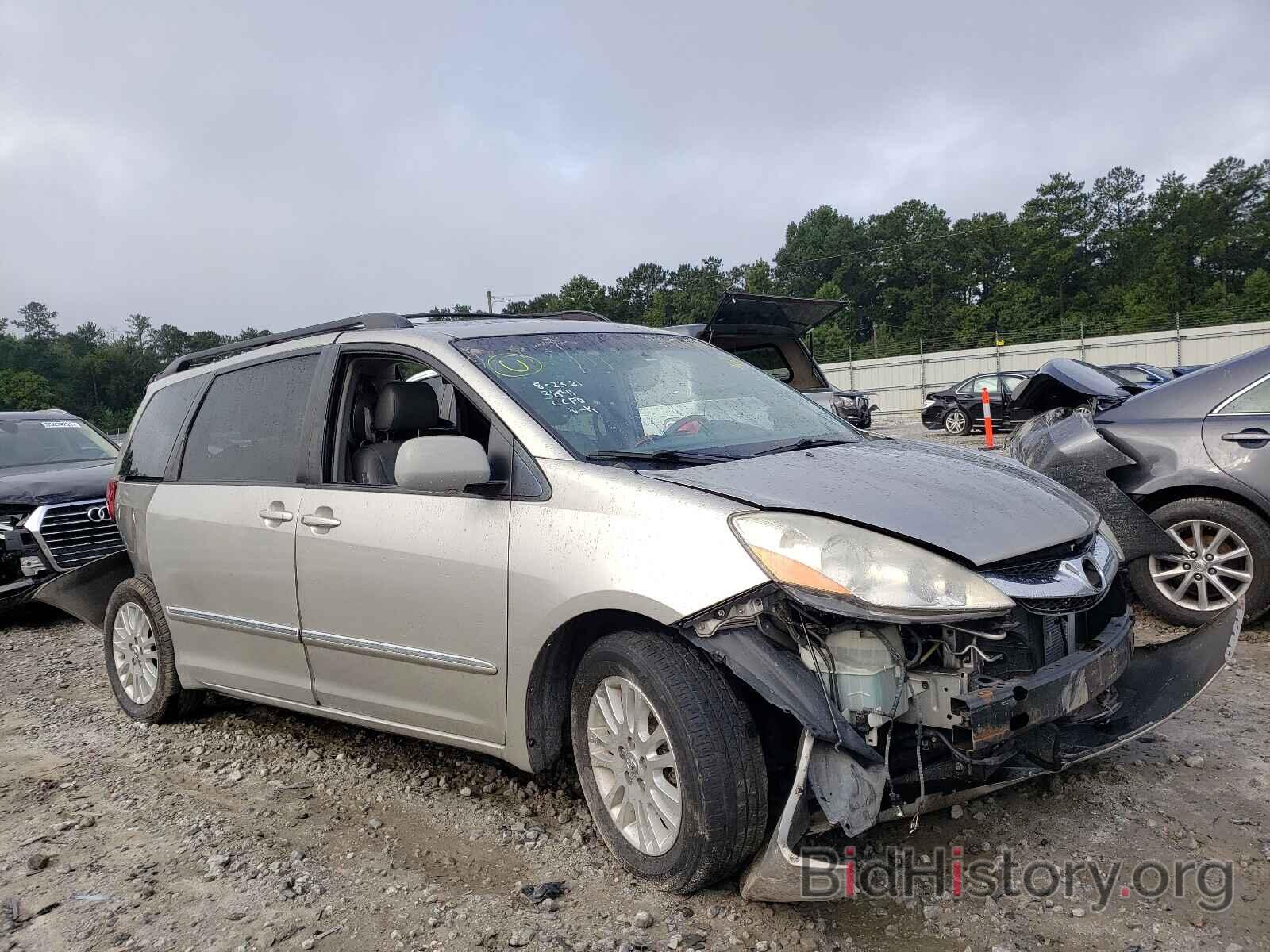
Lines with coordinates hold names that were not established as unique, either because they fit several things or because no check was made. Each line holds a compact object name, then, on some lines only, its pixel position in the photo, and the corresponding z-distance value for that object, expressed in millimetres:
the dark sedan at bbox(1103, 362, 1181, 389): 19869
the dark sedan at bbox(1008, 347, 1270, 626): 4461
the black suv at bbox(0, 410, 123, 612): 6922
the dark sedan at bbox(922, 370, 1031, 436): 20522
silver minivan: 2324
